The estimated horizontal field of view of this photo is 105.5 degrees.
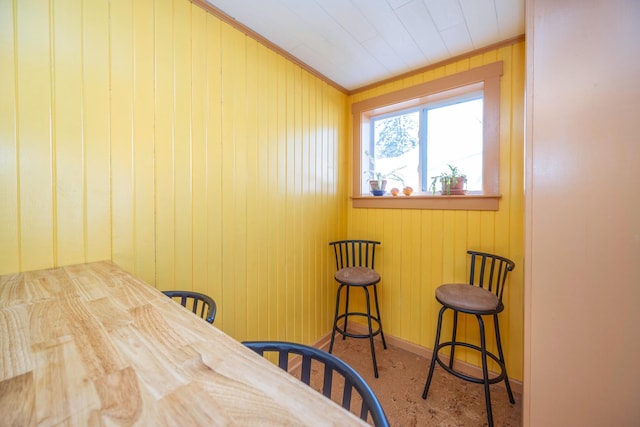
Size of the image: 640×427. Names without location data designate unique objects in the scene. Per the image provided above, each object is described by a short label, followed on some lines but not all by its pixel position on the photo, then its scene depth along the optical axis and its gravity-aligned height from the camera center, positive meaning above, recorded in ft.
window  5.96 +2.12
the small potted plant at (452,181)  6.43 +0.77
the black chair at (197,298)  3.09 -1.25
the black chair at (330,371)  1.52 -1.22
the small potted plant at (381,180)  7.82 +0.98
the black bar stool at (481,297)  4.67 -1.82
